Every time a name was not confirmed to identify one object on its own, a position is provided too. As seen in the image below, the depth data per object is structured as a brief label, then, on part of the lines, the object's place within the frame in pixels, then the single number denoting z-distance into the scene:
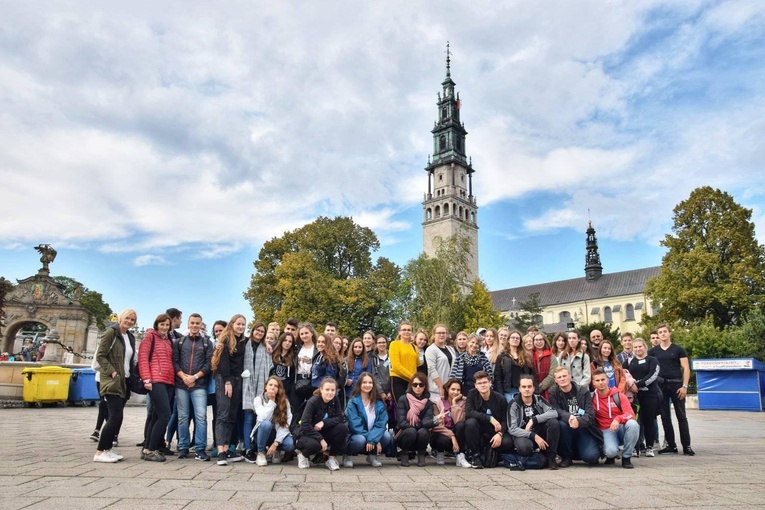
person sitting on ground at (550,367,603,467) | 7.05
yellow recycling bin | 15.31
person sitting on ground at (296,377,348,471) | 6.57
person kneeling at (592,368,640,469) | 6.93
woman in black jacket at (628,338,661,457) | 8.05
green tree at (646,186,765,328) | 32.97
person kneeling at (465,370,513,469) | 6.94
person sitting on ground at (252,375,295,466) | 6.81
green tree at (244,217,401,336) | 33.78
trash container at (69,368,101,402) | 16.70
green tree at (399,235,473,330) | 35.34
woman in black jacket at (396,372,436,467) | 7.01
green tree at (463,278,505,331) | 39.09
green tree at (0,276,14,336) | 30.06
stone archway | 31.00
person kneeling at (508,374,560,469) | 6.80
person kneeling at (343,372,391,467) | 6.87
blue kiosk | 19.16
